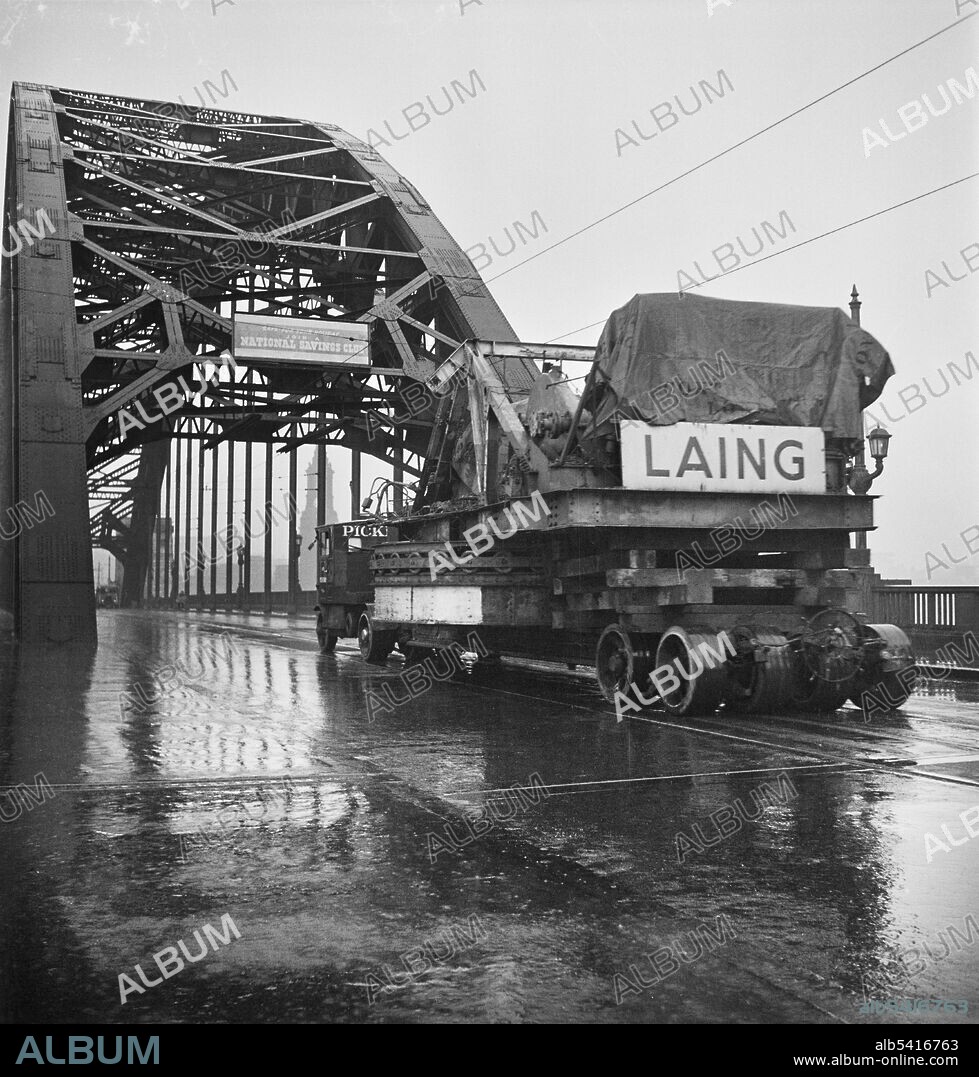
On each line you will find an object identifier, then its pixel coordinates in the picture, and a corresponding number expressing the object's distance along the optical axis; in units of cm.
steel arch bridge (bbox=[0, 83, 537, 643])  2388
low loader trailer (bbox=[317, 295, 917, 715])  1077
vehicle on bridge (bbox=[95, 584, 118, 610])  9400
